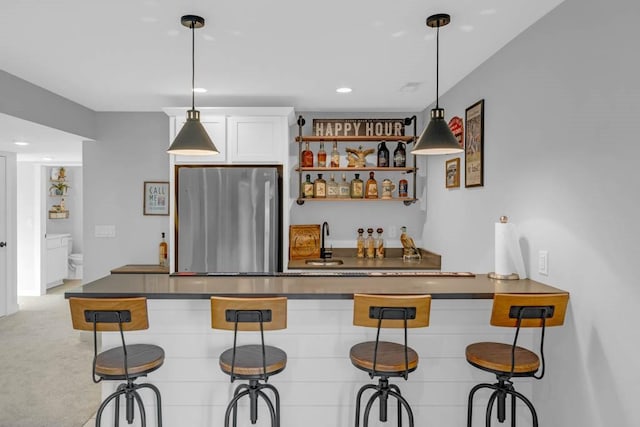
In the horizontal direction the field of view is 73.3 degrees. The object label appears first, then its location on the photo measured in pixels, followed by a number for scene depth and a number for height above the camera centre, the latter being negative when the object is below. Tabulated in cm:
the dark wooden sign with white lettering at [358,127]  439 +88
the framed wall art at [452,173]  351 +35
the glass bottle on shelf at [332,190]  440 +23
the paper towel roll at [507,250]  250 -21
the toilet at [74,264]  783 -97
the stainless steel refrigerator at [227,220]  395 -7
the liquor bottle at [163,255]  438 -44
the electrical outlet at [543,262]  228 -26
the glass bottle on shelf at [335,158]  437 +56
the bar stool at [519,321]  197 -50
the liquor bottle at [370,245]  450 -34
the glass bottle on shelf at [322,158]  437 +56
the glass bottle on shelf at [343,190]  439 +23
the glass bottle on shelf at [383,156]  438 +58
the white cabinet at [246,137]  407 +72
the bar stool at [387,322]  197 -51
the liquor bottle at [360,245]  452 -34
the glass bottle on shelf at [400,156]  436 +58
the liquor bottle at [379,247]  450 -36
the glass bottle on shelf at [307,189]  436 +24
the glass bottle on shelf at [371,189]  436 +24
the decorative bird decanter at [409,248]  436 -36
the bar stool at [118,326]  199 -54
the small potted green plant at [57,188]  782 +42
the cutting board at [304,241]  442 -30
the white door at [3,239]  546 -36
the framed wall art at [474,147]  300 +49
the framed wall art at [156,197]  453 +15
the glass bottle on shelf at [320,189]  438 +24
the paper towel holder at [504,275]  247 -36
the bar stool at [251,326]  198 -53
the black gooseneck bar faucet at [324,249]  440 -38
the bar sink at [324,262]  412 -48
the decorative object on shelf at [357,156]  439 +58
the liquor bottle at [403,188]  441 +26
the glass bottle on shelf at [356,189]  437 +24
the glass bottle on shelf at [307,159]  440 +55
